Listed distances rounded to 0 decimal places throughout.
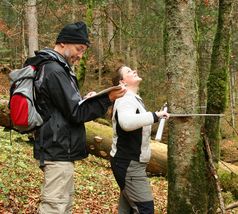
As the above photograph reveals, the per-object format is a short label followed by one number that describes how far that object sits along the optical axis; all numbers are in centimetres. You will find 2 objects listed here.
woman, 442
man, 365
